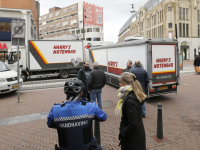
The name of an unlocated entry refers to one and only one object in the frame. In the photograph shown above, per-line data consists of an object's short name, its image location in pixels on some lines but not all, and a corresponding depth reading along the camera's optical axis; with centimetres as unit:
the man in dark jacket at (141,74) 607
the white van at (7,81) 914
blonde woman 249
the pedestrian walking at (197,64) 1666
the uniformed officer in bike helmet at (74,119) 201
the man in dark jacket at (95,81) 586
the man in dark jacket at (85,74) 639
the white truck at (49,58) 1481
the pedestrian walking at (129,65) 754
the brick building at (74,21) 5844
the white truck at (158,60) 764
